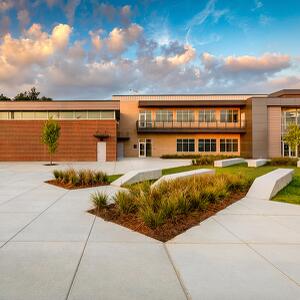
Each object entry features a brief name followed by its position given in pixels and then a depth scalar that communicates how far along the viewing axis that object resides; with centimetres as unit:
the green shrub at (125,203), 709
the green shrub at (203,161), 2480
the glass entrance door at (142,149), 3969
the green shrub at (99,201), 768
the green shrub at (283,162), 2473
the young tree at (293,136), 2941
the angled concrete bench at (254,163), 2281
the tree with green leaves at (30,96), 7881
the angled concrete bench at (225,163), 2250
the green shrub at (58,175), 1337
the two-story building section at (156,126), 3122
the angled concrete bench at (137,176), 1262
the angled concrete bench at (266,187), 982
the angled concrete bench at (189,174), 1198
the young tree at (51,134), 2627
